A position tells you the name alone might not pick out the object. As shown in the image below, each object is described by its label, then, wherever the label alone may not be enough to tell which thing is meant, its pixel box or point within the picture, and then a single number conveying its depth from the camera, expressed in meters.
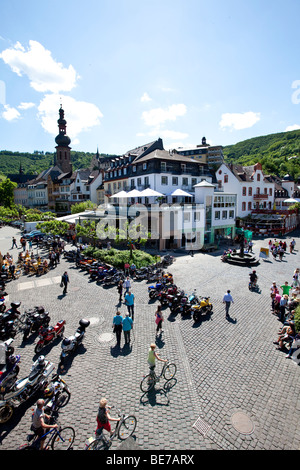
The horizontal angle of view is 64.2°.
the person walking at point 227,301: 12.82
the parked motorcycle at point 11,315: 11.24
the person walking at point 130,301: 11.99
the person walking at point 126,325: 9.87
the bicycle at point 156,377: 7.69
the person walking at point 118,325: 10.03
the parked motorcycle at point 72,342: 8.79
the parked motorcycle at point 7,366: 7.38
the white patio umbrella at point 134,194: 26.94
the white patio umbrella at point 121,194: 28.20
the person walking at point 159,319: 10.48
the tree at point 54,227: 28.05
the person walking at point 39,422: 5.70
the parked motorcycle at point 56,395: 6.60
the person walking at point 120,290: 14.42
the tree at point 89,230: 24.28
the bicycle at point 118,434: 5.64
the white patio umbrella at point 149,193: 26.61
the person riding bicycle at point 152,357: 7.79
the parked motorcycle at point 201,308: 12.21
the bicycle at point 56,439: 5.72
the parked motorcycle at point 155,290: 14.84
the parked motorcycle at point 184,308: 12.96
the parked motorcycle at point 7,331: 10.55
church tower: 84.00
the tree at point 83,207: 38.80
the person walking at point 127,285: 14.99
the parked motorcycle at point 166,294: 13.98
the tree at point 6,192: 70.38
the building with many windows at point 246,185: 47.41
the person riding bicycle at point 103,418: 5.75
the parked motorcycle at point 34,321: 10.60
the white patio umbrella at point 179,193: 30.01
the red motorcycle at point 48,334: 9.59
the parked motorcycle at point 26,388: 6.64
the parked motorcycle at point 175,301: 13.22
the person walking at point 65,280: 15.41
